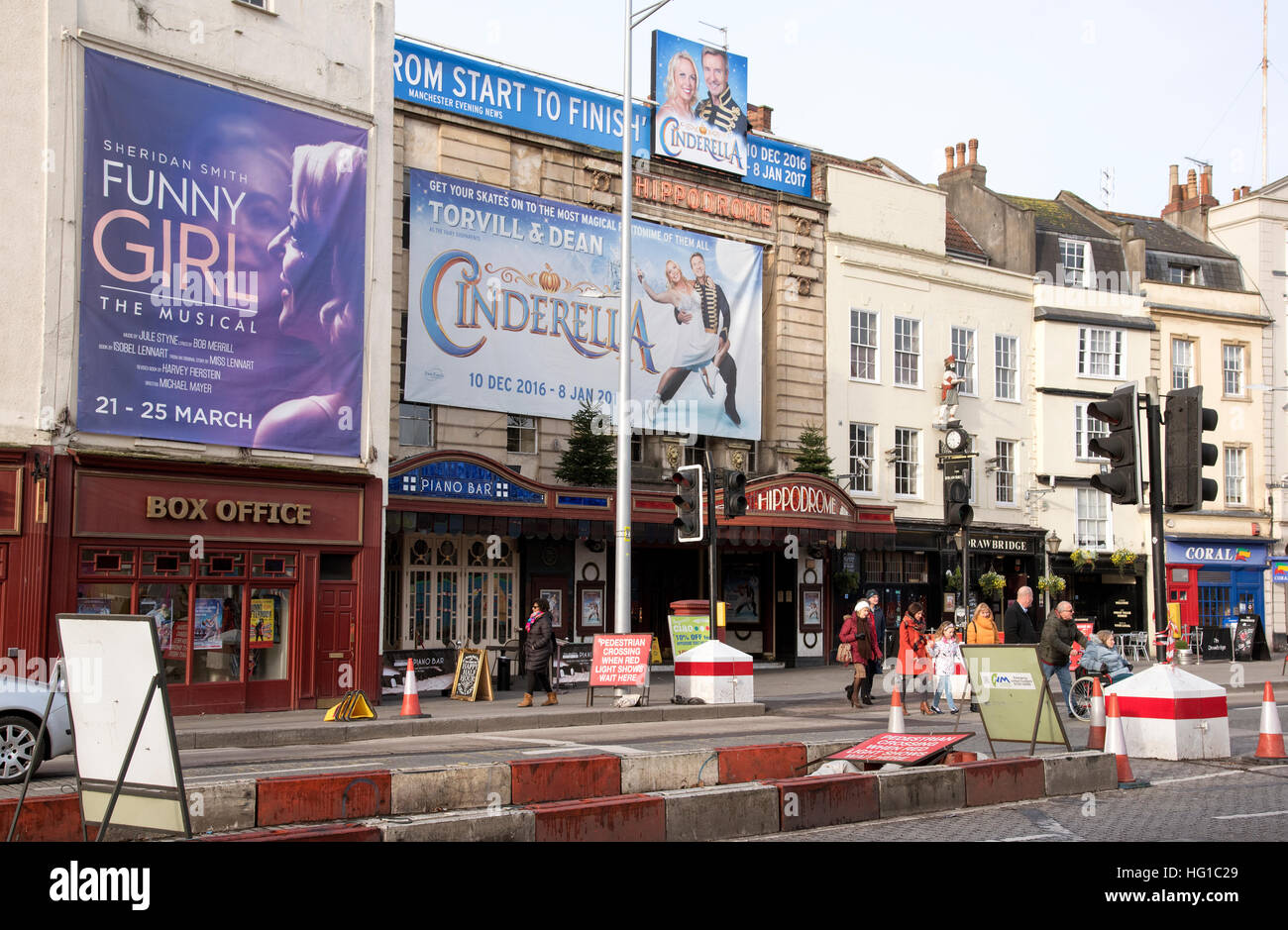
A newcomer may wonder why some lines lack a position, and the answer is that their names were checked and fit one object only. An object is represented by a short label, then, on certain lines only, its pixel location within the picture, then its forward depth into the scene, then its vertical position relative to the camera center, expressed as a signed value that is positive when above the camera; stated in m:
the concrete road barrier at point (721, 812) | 8.45 -1.86
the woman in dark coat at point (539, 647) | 20.23 -1.67
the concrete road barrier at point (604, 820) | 7.90 -1.79
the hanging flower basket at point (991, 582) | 34.75 -1.06
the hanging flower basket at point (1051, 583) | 35.81 -1.13
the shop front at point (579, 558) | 24.27 -0.31
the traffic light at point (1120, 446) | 11.14 +0.89
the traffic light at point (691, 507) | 20.12 +0.60
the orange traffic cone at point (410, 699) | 18.38 -2.30
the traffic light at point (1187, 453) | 11.12 +0.82
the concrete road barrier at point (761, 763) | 10.52 -1.87
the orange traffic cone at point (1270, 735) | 13.05 -2.01
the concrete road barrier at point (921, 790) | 9.52 -1.92
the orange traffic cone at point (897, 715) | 13.94 -1.93
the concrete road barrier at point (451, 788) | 8.95 -1.79
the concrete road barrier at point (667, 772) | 10.07 -1.87
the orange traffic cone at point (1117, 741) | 11.46 -1.86
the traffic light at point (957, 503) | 18.62 +0.61
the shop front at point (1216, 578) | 39.16 -1.09
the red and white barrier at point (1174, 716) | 12.91 -1.79
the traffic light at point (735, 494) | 19.72 +0.79
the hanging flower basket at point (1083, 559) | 36.69 -0.43
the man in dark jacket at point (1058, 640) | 16.52 -1.28
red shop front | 18.28 -0.49
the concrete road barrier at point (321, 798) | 8.46 -1.75
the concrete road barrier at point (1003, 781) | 10.11 -1.96
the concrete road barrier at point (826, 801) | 8.92 -1.87
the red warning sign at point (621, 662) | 20.03 -1.90
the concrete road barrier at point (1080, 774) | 10.69 -2.00
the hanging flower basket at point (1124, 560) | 37.19 -0.46
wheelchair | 18.00 -2.21
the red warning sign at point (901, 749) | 10.55 -1.77
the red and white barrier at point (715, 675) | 20.50 -2.17
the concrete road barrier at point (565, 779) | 9.50 -1.82
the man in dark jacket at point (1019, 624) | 17.53 -1.12
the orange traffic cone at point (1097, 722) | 12.53 -1.80
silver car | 12.13 -1.80
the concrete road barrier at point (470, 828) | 7.31 -1.71
